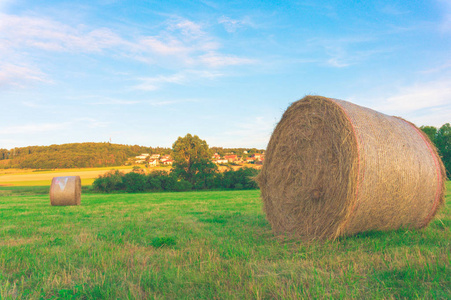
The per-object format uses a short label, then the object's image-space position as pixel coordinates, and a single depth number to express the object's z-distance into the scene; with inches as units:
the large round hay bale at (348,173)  210.1
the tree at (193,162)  1910.7
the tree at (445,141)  1440.7
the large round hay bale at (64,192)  609.9
